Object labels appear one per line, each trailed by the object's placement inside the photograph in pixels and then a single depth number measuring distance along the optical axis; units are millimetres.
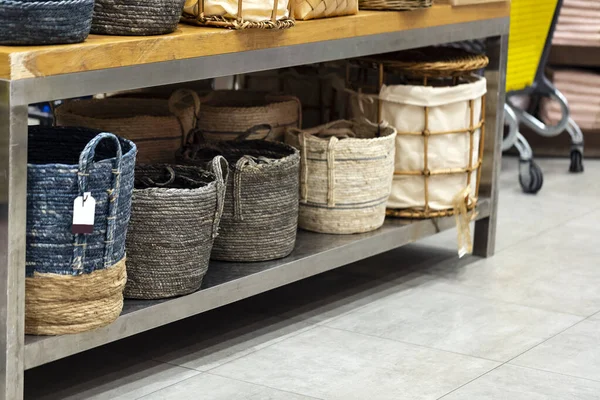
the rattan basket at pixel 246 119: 4305
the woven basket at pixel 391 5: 4170
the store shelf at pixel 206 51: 2796
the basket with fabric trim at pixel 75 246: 2907
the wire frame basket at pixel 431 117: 4516
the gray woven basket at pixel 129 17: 3144
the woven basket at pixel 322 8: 3749
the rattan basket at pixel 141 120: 3973
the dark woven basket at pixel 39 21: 2788
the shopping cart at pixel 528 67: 6283
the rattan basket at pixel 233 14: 3412
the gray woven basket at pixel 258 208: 3741
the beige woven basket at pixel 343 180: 4165
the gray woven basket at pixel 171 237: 3341
